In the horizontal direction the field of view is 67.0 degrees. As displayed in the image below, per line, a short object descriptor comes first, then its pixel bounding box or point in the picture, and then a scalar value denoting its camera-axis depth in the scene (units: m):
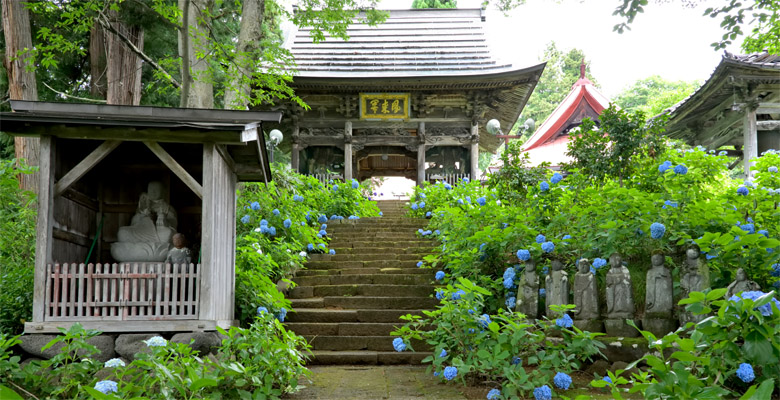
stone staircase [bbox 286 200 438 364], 5.91
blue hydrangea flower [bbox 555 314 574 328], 4.09
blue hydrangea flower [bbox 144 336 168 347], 3.63
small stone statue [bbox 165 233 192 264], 4.95
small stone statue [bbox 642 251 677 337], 4.29
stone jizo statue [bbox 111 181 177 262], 4.98
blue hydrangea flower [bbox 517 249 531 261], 5.11
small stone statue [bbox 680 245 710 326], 4.13
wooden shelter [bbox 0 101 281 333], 4.23
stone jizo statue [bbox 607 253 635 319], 4.49
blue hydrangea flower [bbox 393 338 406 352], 4.53
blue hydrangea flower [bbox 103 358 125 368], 3.49
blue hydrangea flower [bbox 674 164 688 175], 5.17
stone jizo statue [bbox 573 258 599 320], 4.66
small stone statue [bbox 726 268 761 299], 3.69
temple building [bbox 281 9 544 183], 14.37
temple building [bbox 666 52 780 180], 10.85
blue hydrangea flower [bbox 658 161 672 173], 5.41
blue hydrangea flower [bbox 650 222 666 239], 4.40
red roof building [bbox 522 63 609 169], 19.62
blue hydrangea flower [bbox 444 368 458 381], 4.03
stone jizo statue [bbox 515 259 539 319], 5.07
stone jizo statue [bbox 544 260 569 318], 4.83
